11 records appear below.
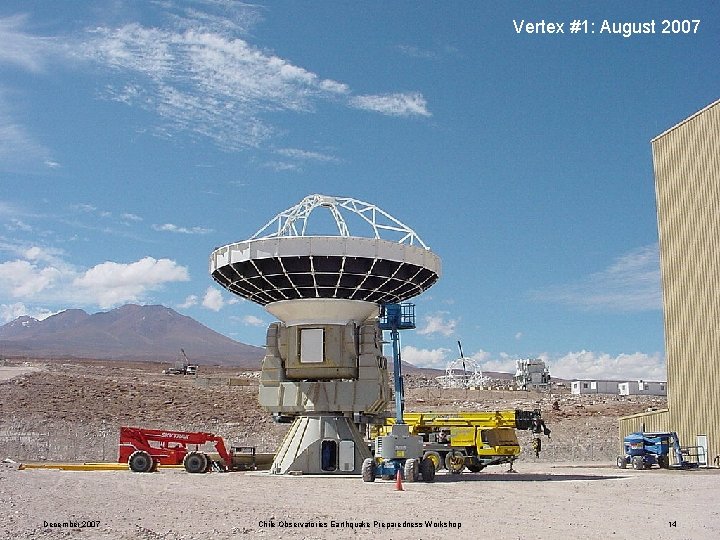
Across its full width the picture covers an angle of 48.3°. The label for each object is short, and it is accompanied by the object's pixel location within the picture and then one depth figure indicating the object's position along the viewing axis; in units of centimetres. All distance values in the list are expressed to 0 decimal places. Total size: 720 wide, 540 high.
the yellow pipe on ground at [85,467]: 3941
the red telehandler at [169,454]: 3862
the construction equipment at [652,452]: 4722
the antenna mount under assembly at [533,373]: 12800
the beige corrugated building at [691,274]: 5075
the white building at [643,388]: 14350
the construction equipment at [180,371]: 14208
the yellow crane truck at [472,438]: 4141
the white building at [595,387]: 14499
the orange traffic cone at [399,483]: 2788
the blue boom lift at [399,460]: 3272
